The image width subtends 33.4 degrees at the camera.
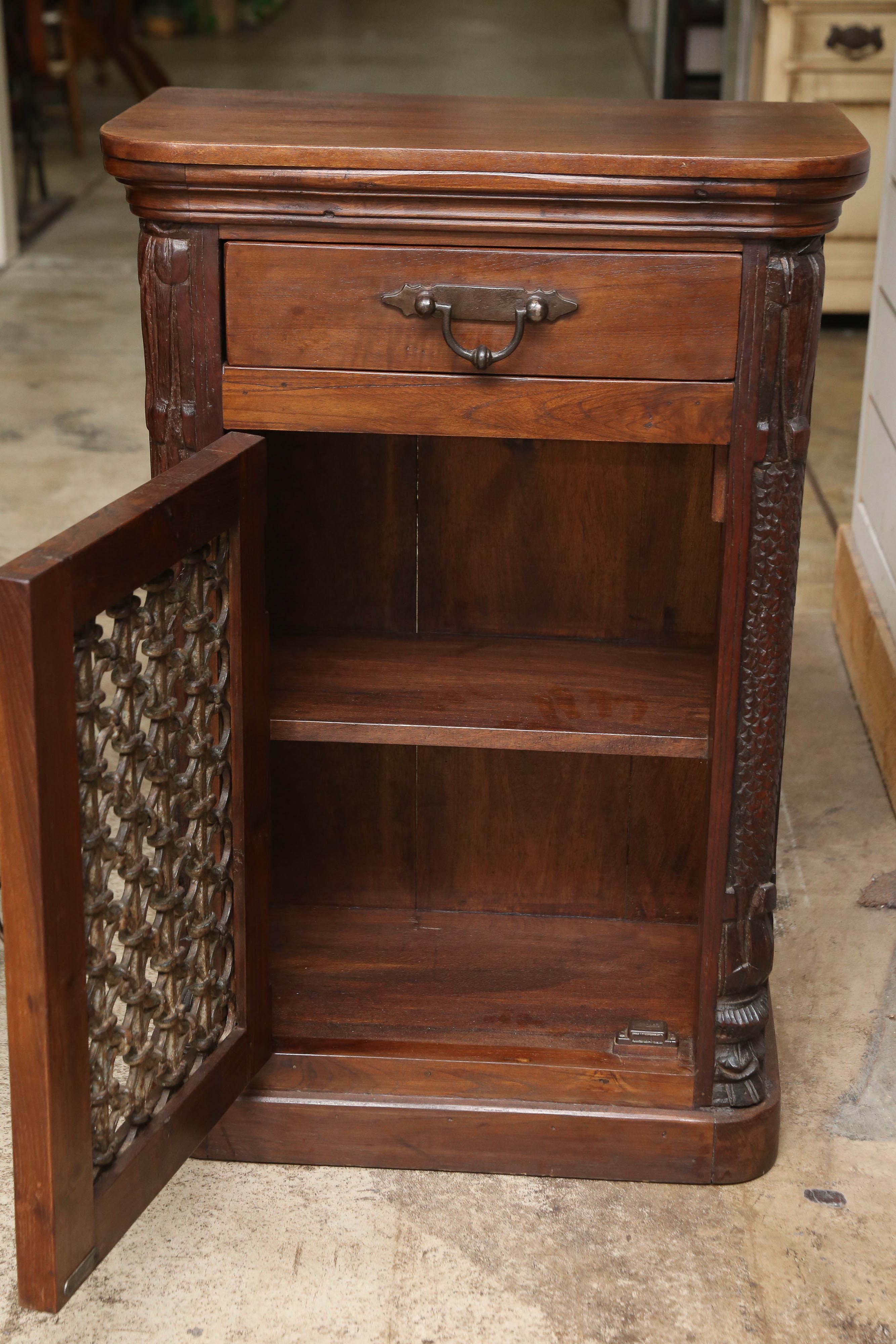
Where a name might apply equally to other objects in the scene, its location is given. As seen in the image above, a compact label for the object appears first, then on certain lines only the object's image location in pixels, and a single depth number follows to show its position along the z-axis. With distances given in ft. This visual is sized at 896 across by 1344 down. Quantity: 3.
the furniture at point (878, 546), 8.46
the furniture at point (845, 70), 15.33
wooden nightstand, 4.15
